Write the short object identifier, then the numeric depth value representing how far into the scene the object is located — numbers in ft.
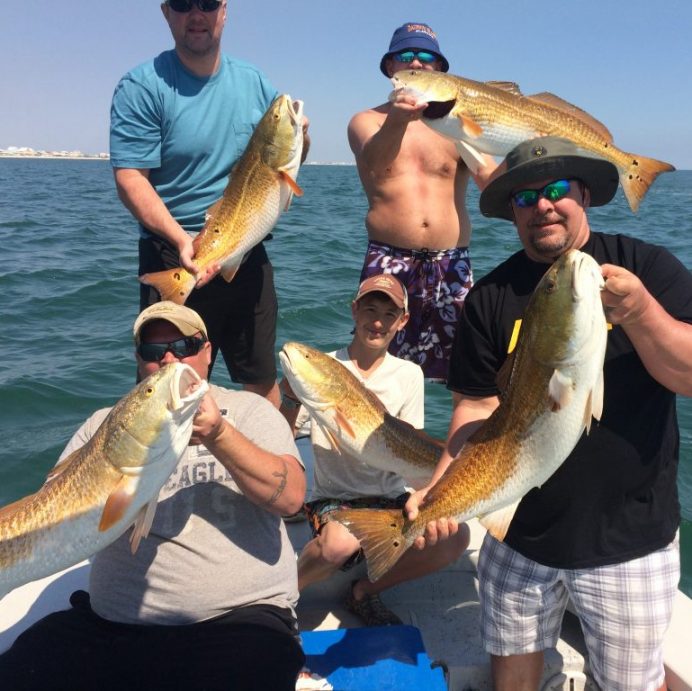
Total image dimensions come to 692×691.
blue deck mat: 9.62
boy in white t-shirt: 11.31
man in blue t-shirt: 12.99
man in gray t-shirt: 8.38
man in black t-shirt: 8.70
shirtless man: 15.67
